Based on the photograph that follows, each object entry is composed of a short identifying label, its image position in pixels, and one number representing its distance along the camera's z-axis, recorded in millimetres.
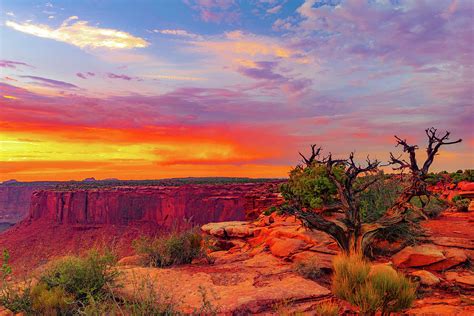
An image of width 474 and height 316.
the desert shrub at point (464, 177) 31047
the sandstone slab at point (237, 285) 7555
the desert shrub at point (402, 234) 11406
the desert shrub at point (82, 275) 7934
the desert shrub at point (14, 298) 7430
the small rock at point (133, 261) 12433
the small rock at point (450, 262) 10170
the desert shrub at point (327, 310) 6685
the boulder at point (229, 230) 17781
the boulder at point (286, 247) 12109
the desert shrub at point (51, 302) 7248
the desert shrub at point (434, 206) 17923
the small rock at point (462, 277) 9070
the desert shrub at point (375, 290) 6957
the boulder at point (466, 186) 27112
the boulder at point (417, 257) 10250
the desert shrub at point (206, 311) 6687
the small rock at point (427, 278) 9133
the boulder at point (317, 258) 10047
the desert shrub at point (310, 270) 9602
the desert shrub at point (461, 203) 20906
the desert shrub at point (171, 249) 12391
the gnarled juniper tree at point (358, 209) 10641
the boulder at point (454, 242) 11344
